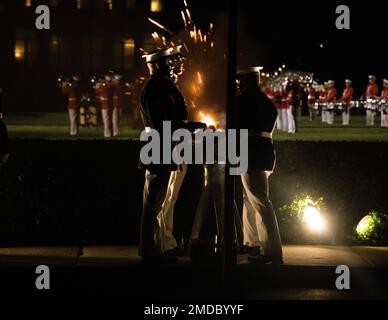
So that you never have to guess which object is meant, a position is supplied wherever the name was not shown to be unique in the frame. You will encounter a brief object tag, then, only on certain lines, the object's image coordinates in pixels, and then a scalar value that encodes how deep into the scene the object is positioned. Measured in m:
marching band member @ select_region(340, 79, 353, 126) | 46.97
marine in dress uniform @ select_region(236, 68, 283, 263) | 11.56
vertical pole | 9.63
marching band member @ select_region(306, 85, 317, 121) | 53.75
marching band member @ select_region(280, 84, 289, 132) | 42.03
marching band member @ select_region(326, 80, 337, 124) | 48.41
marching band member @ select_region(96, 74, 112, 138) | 37.44
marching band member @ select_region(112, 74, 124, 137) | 38.84
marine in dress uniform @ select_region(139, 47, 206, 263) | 11.41
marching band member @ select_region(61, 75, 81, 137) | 37.92
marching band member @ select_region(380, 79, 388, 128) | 44.76
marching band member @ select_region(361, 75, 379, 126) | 45.53
